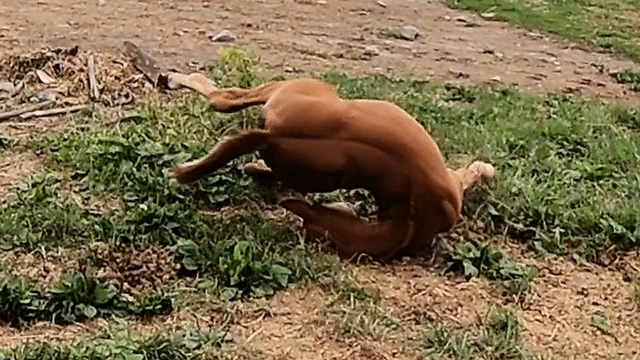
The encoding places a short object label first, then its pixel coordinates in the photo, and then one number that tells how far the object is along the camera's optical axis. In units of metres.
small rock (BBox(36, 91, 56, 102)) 5.75
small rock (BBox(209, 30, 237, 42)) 8.05
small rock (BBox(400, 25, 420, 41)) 8.75
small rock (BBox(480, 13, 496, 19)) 9.80
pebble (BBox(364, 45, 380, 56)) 8.10
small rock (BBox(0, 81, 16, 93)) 5.91
